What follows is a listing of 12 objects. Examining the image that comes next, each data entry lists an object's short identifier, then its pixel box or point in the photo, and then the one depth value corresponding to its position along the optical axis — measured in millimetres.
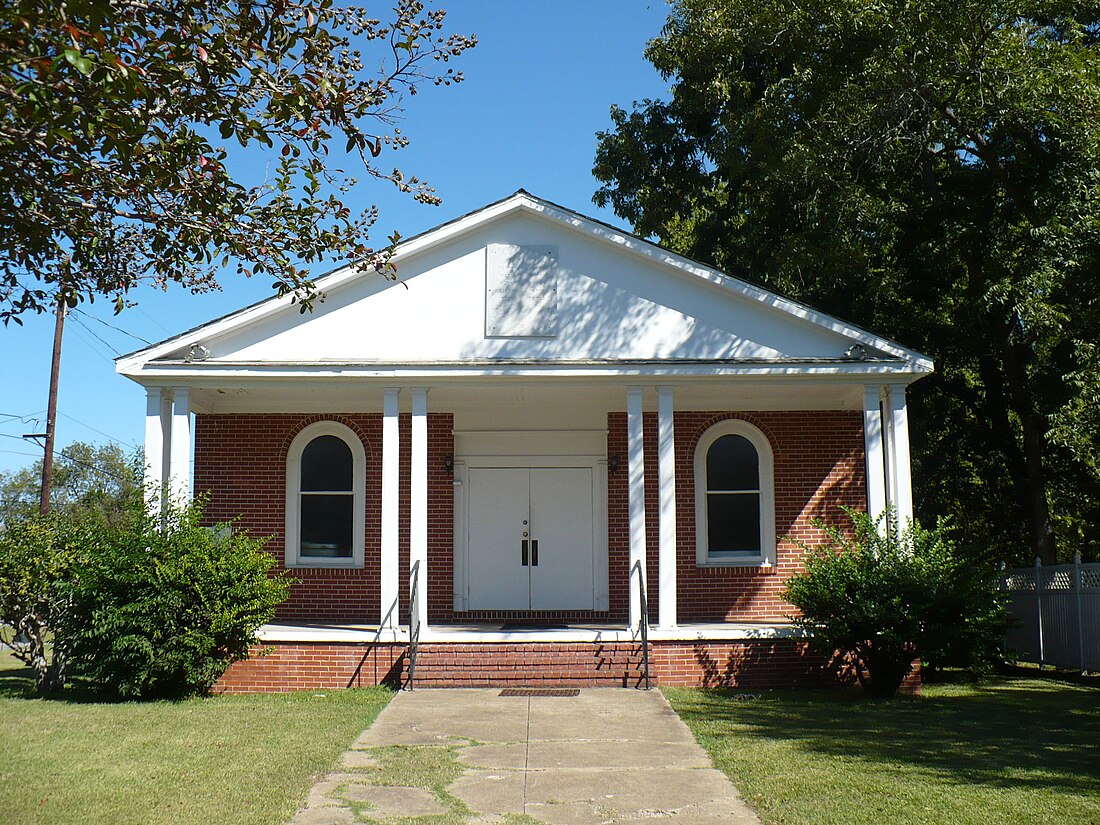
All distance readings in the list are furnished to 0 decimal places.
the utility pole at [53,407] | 29766
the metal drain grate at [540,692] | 12289
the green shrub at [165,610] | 11992
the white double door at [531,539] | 16656
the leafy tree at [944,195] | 16844
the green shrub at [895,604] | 12281
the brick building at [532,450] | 13430
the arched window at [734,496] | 16547
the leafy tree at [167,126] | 6016
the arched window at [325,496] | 16484
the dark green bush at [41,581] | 12469
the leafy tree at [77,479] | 76312
